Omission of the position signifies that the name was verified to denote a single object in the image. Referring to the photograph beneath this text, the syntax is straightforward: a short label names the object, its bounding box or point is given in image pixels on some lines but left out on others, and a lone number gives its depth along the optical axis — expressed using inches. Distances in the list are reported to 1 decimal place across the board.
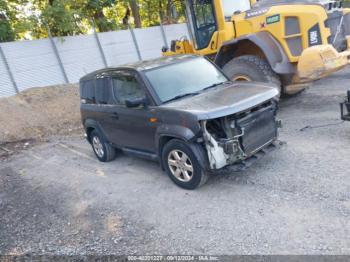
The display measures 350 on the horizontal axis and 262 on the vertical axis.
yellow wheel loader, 250.4
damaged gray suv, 167.2
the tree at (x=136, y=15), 800.6
